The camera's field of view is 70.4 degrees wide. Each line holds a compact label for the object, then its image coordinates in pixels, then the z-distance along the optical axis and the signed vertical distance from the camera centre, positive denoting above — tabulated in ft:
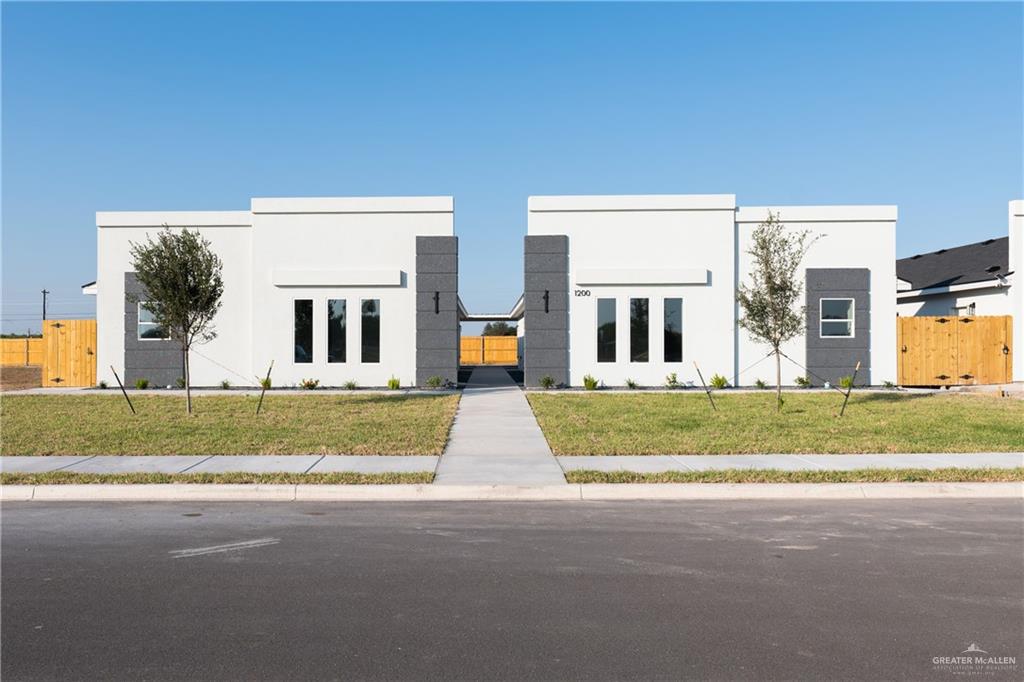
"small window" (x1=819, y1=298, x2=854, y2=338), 77.71 +3.02
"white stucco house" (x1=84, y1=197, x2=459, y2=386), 77.00 +6.00
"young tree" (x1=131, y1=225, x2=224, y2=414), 53.16 +4.73
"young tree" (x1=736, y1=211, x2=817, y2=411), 55.36 +3.73
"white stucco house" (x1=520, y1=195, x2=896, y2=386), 76.48 +5.92
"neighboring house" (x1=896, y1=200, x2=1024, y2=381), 81.51 +7.68
